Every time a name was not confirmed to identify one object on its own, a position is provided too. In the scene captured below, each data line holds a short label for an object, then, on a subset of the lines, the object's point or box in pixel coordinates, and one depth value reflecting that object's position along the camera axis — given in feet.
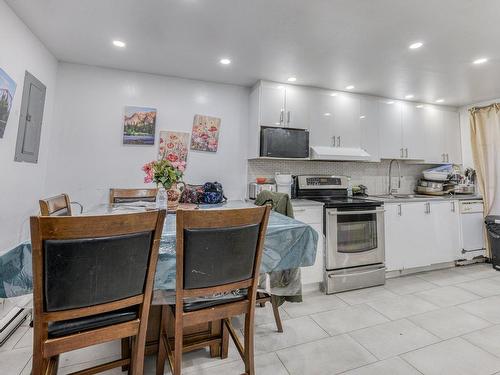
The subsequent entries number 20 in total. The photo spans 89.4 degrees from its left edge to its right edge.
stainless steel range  9.03
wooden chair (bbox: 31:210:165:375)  2.93
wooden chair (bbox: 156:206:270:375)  3.63
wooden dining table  3.69
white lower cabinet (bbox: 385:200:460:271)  10.18
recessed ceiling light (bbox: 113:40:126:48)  7.47
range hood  10.43
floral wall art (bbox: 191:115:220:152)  10.34
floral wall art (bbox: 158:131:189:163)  9.93
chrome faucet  13.00
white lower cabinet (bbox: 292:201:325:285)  8.91
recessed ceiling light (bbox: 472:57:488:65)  8.34
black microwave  9.89
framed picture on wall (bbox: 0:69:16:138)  5.98
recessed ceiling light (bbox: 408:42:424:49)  7.33
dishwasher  11.60
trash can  11.21
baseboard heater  5.97
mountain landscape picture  9.50
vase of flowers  6.34
